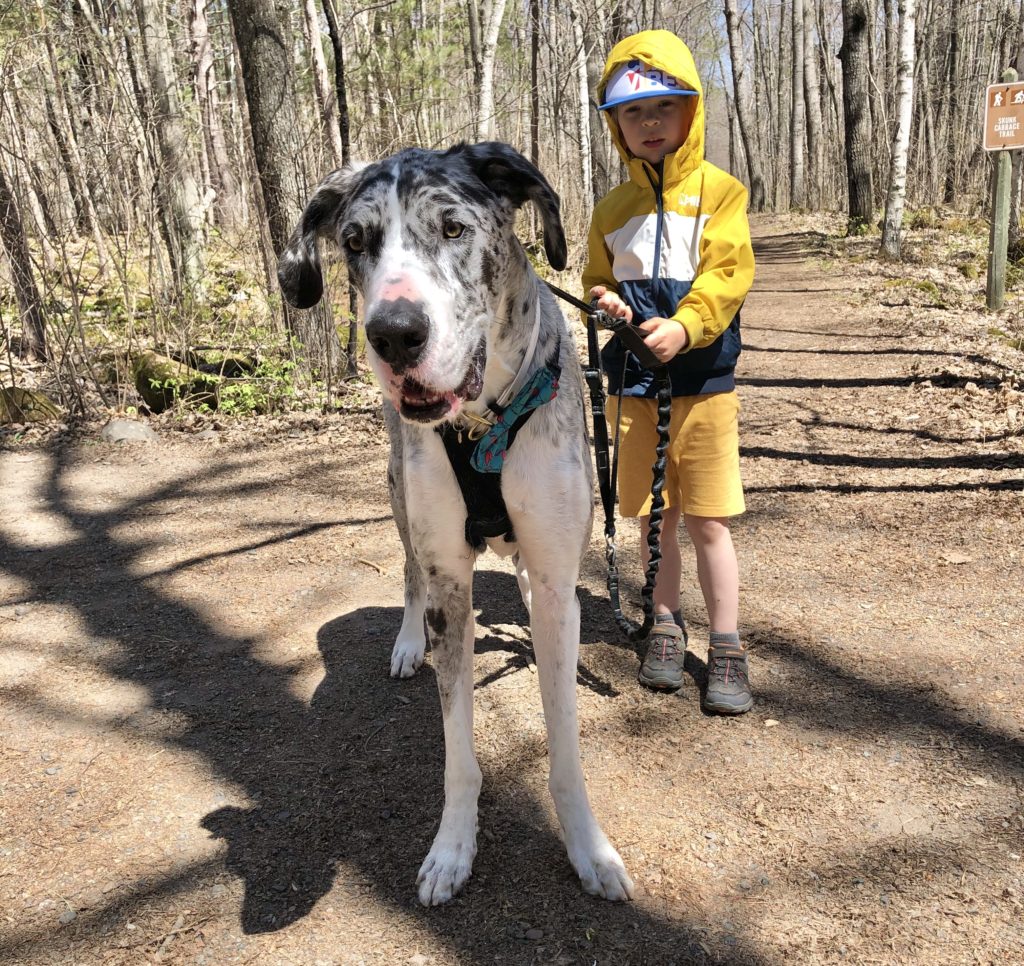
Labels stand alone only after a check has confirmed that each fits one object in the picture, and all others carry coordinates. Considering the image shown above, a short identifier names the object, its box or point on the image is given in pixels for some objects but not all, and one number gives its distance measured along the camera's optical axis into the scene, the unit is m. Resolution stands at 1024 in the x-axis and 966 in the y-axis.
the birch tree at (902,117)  11.76
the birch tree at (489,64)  11.41
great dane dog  2.04
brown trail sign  8.13
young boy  2.79
